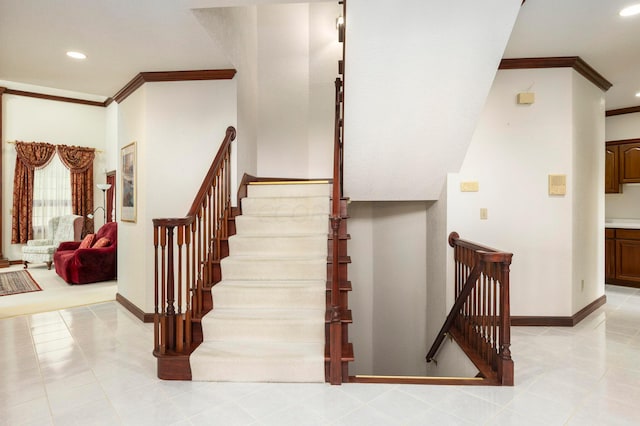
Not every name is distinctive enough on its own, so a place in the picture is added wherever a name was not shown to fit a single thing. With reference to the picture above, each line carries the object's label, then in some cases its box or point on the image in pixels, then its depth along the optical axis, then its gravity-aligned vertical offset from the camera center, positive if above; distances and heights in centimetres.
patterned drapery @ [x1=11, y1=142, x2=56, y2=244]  734 +53
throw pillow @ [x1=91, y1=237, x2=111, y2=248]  602 -50
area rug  520 -113
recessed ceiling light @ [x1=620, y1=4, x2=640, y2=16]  280 +163
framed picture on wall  413 +37
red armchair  566 -82
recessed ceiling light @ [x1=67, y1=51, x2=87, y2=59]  334 +151
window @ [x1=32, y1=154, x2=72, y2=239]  764 +42
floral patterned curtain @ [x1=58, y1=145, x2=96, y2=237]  798 +83
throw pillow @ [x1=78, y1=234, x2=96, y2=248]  628 -52
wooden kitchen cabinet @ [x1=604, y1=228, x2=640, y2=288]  538 -69
